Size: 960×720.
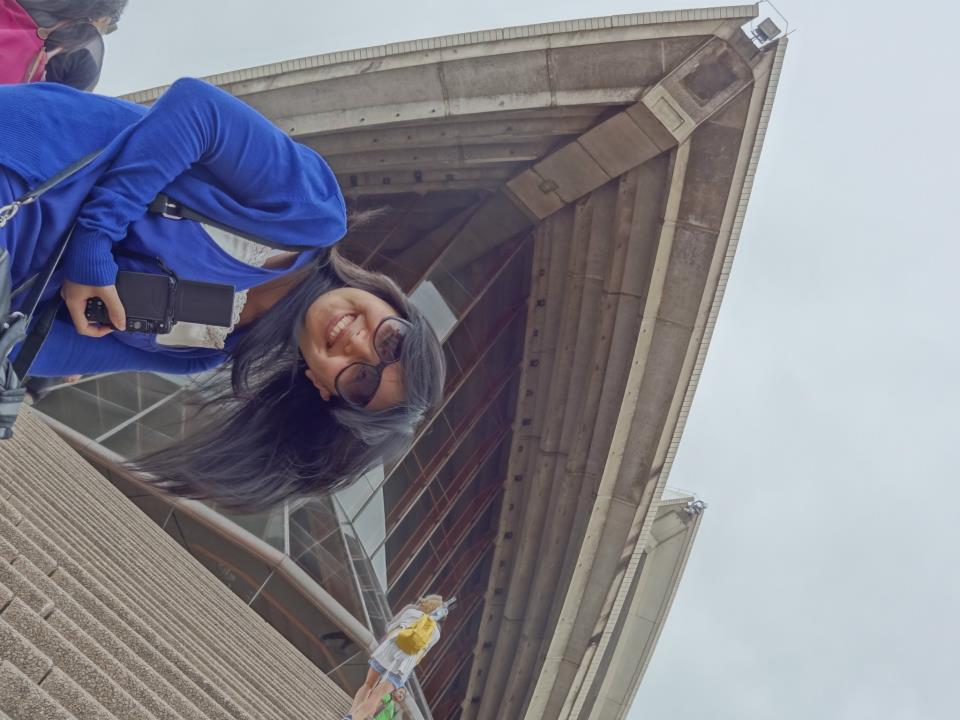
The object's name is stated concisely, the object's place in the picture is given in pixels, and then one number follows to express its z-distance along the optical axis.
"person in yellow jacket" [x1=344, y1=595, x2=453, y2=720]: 7.48
